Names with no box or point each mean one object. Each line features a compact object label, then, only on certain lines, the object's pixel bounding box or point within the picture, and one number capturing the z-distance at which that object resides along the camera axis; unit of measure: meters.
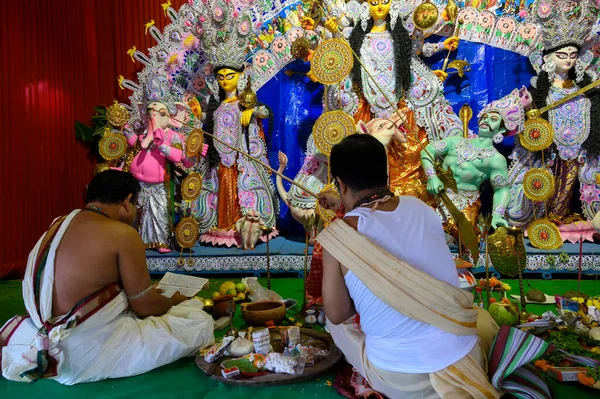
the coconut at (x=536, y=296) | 3.22
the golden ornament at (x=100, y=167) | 5.58
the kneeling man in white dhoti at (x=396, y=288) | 1.50
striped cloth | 1.60
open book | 2.84
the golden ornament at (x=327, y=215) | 4.30
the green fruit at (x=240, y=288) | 3.53
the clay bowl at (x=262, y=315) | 2.66
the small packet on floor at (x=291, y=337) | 2.27
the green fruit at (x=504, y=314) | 2.41
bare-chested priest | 2.07
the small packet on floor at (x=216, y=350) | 2.23
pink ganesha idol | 5.27
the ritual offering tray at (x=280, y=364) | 2.05
